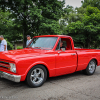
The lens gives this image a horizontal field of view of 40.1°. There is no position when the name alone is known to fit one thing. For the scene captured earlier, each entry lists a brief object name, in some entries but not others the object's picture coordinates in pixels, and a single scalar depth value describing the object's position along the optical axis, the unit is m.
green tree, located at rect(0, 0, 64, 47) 12.59
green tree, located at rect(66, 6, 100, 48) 16.56
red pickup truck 4.09
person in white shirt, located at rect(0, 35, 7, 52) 7.81
